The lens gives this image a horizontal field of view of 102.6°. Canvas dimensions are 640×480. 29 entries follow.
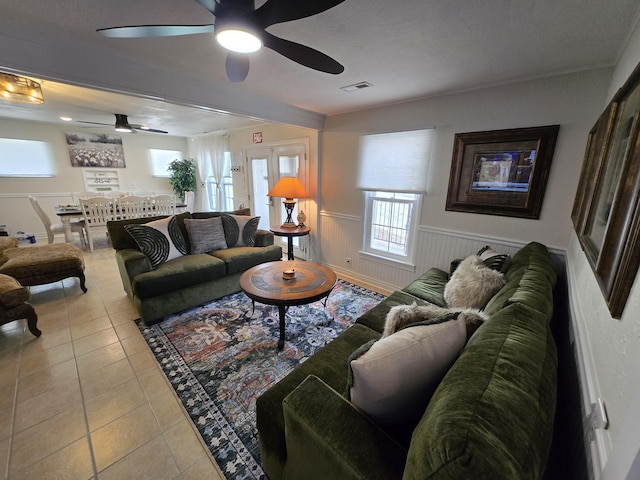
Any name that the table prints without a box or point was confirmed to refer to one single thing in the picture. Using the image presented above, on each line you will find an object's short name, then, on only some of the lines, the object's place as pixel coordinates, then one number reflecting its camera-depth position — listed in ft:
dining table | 13.83
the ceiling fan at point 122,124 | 13.94
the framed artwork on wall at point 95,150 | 17.95
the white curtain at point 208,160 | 18.66
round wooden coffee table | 6.45
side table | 11.72
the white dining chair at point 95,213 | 13.98
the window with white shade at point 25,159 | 15.92
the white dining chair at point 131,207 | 15.19
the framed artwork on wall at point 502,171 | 6.92
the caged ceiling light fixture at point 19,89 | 8.44
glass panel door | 13.19
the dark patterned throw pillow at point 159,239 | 8.64
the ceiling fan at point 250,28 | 3.40
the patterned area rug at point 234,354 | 4.81
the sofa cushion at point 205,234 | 10.03
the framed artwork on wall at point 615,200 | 2.36
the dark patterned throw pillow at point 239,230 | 11.02
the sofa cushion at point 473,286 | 5.42
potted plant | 21.03
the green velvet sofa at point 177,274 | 7.88
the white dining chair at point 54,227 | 13.36
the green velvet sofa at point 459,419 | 1.66
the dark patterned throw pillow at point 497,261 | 6.32
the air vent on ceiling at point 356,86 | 7.70
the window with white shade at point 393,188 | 9.20
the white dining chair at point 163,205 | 15.98
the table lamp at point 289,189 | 11.29
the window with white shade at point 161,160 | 21.29
